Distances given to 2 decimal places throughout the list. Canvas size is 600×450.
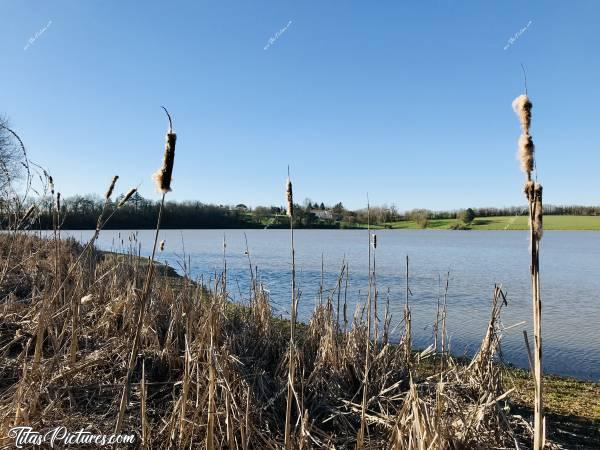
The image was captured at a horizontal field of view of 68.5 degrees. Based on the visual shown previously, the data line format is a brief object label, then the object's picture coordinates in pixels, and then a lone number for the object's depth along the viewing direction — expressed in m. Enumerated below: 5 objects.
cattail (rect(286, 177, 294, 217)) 2.18
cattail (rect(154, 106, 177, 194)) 1.40
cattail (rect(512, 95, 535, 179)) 1.11
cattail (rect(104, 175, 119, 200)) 2.54
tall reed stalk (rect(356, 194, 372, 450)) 2.37
